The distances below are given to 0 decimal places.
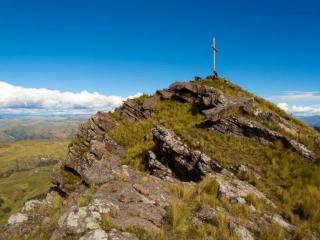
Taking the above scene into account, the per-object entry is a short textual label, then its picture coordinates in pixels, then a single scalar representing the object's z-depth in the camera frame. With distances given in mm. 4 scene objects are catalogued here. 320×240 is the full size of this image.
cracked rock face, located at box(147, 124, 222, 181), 20627
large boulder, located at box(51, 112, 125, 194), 26441
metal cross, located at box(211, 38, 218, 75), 44659
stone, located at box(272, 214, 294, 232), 13977
